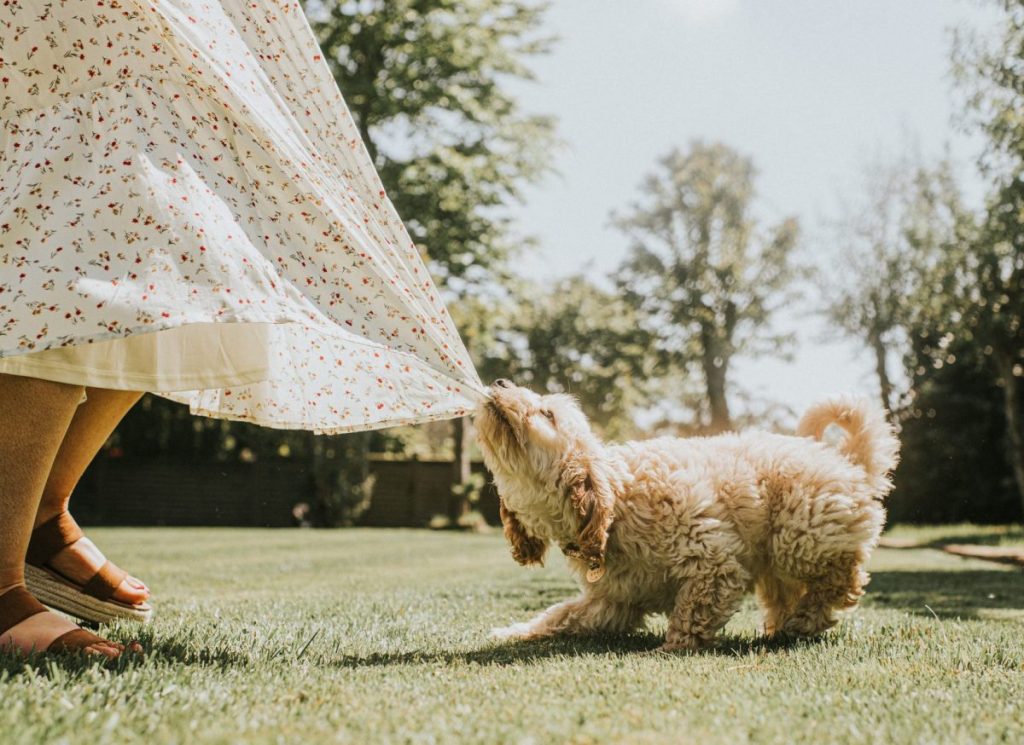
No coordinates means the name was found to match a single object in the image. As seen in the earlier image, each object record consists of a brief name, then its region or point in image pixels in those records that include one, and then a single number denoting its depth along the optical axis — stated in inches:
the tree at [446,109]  779.4
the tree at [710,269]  1465.3
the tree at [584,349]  1421.0
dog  132.6
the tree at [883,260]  1085.8
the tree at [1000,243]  444.1
